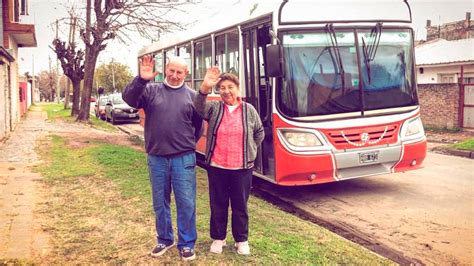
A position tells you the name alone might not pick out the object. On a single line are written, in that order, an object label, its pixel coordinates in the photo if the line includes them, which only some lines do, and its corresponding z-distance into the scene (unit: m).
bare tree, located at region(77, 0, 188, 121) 16.09
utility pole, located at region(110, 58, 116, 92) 67.02
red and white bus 6.92
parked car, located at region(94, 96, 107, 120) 29.15
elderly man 4.26
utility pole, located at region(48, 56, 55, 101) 87.93
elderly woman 4.44
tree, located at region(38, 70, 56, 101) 102.49
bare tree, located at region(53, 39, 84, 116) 32.53
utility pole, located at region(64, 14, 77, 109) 18.13
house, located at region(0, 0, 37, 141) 15.37
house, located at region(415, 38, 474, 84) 21.83
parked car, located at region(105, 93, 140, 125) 24.91
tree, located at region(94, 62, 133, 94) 73.94
